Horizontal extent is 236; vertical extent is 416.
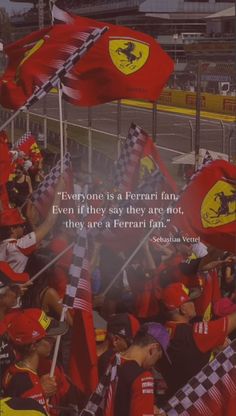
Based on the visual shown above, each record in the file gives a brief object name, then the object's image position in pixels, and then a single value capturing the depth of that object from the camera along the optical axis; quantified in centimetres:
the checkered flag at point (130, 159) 1155
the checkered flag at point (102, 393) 671
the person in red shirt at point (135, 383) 655
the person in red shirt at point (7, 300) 762
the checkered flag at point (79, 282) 789
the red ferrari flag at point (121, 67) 1193
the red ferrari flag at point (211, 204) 977
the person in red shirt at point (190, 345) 795
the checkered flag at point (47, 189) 1120
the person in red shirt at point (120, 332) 744
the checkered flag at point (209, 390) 707
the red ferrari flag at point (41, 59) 1076
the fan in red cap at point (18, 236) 967
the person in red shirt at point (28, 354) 686
